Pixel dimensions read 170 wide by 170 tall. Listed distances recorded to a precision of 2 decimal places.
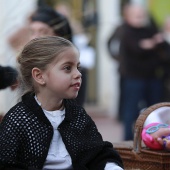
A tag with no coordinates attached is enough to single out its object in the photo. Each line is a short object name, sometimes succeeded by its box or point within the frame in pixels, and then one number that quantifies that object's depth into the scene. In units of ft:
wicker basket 17.73
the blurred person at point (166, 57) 38.16
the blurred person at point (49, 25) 21.53
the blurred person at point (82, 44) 33.97
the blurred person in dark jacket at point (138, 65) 35.50
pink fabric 17.77
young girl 15.09
